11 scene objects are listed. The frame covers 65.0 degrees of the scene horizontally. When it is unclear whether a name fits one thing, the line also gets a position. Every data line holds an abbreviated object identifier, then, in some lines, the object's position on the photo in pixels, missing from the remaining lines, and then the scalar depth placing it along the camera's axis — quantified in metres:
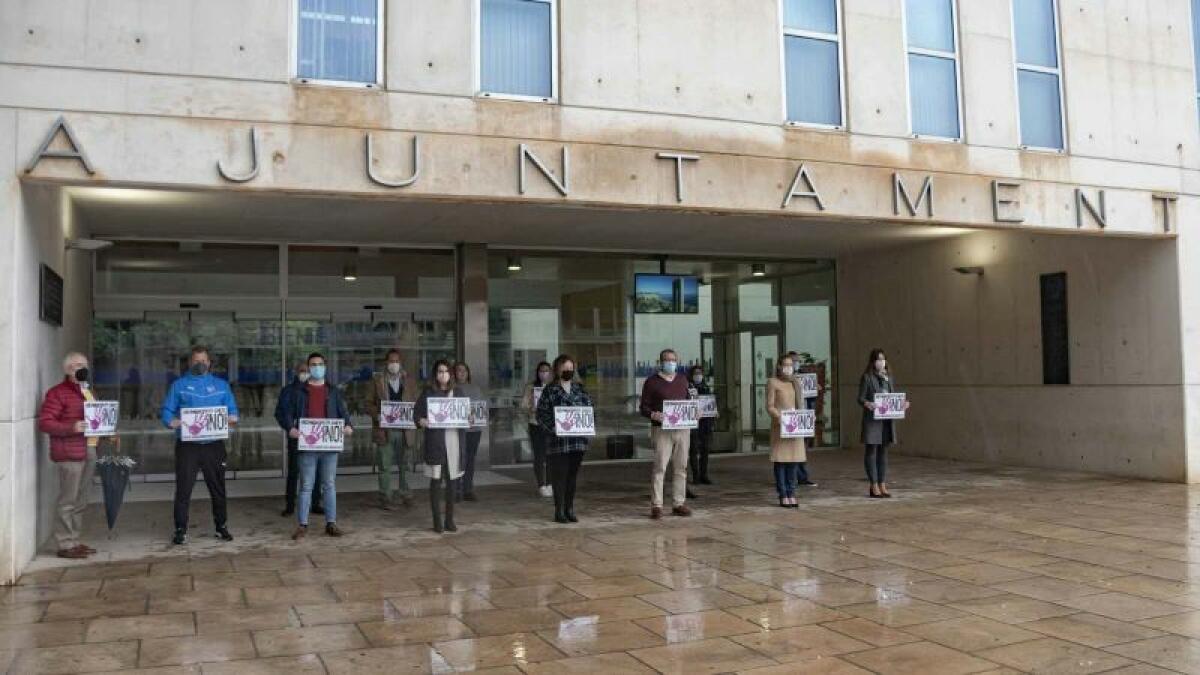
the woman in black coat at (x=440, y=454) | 9.34
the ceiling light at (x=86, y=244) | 9.47
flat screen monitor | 15.90
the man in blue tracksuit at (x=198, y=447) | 8.68
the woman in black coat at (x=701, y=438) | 12.84
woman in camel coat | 10.59
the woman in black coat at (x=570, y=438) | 9.79
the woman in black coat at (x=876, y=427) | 11.28
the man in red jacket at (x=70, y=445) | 7.93
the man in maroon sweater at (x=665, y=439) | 10.08
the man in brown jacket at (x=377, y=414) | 10.74
